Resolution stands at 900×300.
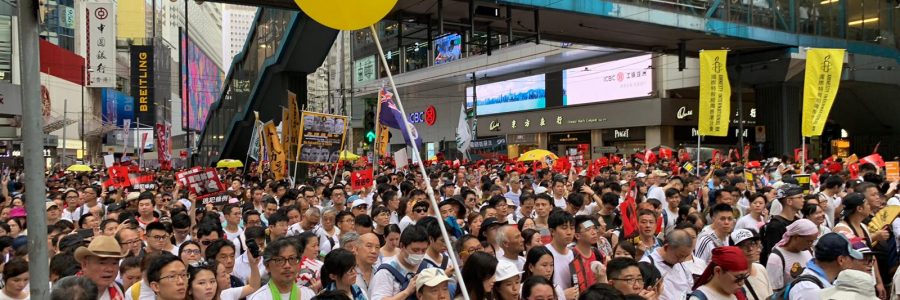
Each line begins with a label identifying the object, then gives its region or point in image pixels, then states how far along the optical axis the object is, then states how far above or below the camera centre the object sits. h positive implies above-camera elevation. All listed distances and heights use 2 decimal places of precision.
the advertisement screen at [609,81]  35.62 +3.37
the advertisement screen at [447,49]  46.94 +6.45
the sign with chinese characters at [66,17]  51.59 +9.52
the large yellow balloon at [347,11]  4.40 +0.84
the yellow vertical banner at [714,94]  16.83 +1.18
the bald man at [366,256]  5.50 -0.80
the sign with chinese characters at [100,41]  44.91 +6.87
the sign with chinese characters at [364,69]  58.55 +6.50
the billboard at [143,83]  73.06 +6.97
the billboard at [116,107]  67.44 +4.20
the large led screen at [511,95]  42.84 +3.22
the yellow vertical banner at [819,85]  14.56 +1.20
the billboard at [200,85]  98.38 +9.65
